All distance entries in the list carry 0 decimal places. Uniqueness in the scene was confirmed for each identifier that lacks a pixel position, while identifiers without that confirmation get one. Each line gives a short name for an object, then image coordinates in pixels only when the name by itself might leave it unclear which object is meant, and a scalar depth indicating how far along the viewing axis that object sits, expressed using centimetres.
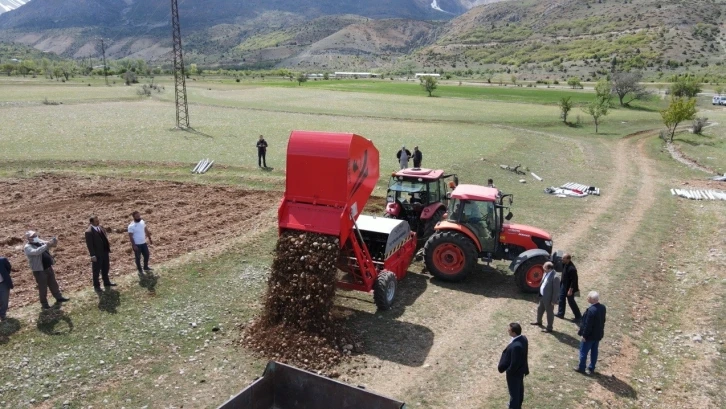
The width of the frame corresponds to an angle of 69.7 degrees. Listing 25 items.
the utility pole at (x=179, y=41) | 3570
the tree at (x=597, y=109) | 4672
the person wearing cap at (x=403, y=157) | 2686
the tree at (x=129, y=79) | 9578
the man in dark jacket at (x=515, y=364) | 811
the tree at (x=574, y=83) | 8838
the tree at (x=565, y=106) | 4944
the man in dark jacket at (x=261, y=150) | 2681
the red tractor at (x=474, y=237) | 1358
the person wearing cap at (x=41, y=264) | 1090
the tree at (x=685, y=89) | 6309
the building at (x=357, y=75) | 15388
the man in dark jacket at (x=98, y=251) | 1178
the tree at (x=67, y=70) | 11261
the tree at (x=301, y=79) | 10788
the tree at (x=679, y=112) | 4022
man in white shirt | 1284
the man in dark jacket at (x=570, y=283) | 1164
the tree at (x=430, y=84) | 7959
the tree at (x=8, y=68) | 13140
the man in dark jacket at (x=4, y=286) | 1059
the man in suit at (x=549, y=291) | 1100
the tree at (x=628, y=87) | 6768
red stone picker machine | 1079
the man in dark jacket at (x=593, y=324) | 932
